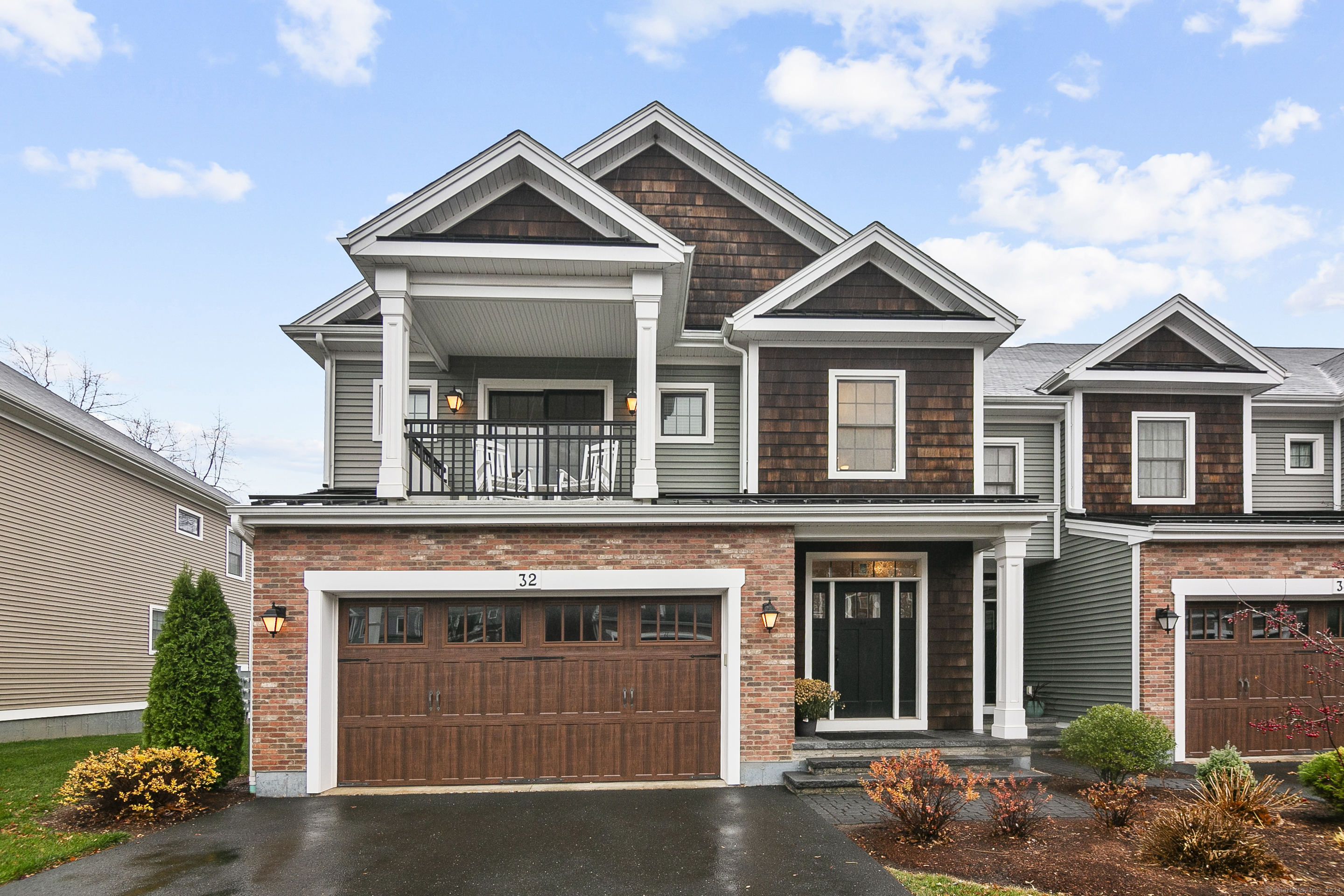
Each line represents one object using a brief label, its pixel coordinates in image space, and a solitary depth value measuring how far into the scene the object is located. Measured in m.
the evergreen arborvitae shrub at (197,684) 9.98
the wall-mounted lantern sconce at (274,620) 9.96
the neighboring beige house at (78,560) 14.66
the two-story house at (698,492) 10.44
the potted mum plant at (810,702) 11.38
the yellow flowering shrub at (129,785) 9.05
